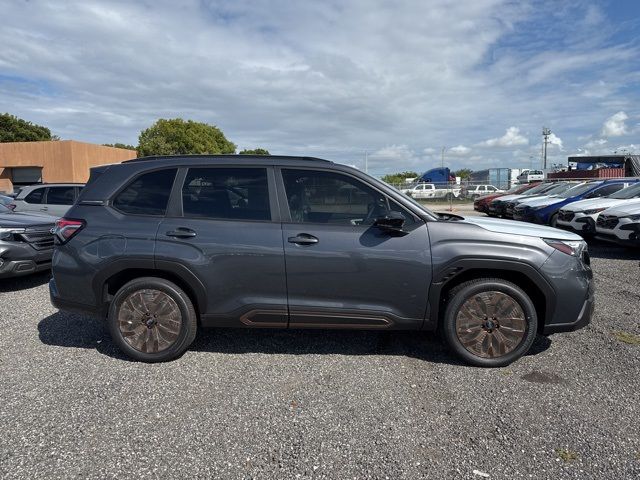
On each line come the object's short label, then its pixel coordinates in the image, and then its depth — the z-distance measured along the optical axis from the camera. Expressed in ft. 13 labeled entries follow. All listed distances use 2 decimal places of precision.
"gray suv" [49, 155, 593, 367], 11.53
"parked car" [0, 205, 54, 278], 19.51
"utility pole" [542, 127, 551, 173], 193.36
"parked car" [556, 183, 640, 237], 32.63
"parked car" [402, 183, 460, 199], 109.06
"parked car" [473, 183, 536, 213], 62.30
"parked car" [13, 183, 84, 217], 33.83
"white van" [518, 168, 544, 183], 160.19
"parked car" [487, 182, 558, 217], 52.65
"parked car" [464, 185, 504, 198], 103.30
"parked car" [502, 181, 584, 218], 46.56
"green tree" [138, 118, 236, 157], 183.73
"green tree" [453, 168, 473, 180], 274.57
